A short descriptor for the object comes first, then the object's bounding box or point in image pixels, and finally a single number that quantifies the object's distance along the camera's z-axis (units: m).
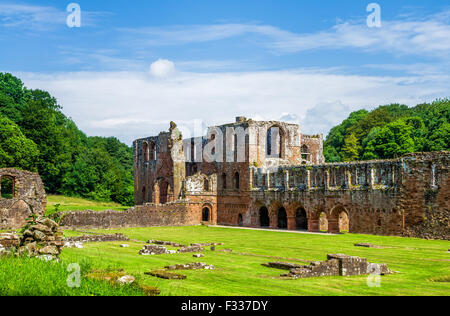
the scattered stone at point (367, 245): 28.25
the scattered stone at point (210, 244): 27.73
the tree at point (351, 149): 79.19
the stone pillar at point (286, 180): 43.58
